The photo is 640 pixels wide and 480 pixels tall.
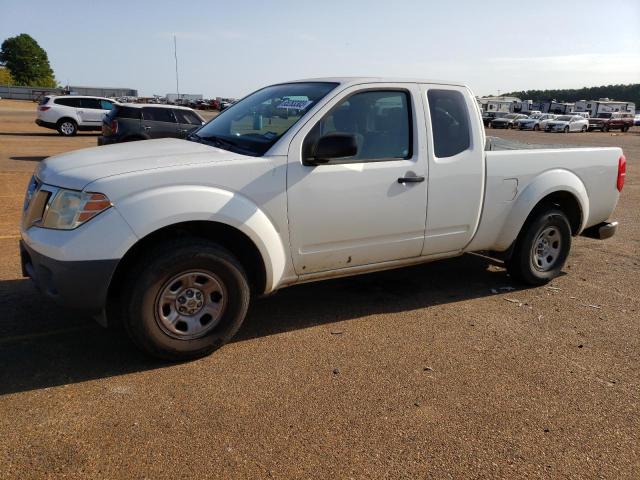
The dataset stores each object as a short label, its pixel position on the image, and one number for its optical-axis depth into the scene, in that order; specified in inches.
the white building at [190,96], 4668.8
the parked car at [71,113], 868.6
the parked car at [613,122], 1935.3
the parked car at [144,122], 530.9
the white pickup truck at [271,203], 130.6
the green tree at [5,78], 4150.1
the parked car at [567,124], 1797.5
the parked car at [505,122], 2027.6
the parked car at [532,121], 1923.5
